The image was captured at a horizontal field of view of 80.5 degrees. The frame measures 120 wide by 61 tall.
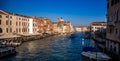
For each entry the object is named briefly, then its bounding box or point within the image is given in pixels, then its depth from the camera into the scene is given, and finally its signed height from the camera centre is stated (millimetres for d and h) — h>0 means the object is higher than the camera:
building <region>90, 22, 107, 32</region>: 48658 +2592
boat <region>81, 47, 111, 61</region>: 10716 -4073
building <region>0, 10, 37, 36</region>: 22711 +2305
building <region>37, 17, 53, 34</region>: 42961 +3089
